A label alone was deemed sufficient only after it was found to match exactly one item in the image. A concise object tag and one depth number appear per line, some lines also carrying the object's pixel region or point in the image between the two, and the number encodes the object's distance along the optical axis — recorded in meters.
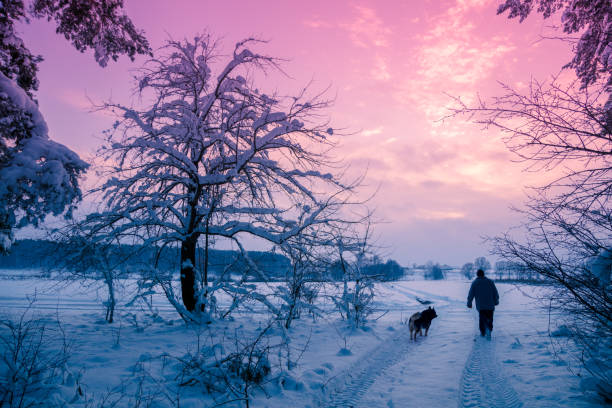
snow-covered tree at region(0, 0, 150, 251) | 5.55
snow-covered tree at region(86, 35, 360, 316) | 7.25
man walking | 8.16
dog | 8.20
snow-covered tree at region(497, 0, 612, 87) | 4.77
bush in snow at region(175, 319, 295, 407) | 3.83
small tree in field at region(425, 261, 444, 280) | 123.19
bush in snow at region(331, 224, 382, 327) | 8.42
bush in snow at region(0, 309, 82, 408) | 3.14
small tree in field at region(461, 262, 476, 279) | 145.45
